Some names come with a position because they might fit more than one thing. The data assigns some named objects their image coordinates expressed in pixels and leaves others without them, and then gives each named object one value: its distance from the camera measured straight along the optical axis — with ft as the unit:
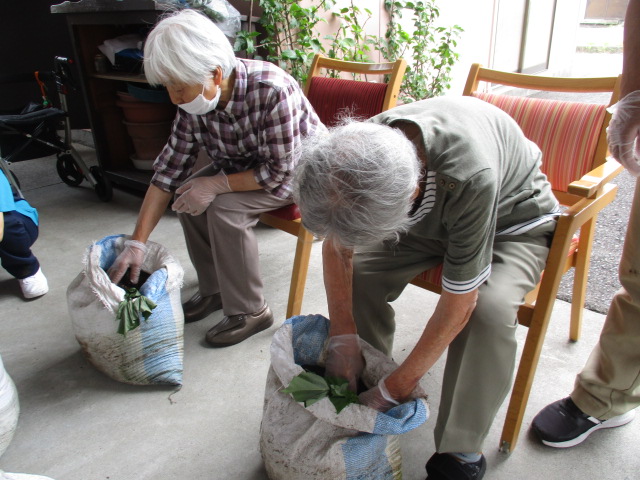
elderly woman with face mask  4.96
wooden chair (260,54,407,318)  5.81
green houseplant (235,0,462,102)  8.95
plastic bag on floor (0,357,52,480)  4.42
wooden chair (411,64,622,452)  4.00
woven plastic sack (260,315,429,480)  3.47
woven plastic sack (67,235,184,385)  4.94
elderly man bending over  3.04
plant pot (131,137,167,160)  10.32
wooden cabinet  8.86
